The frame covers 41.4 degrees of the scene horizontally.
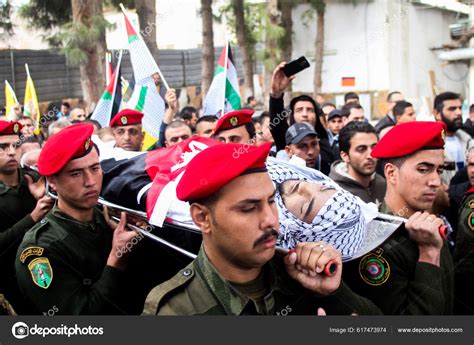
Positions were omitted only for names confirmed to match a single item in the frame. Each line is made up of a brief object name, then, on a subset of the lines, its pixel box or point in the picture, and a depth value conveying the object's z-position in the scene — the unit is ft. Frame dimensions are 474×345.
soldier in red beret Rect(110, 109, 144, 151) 17.66
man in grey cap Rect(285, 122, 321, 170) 15.06
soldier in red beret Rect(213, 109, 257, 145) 15.16
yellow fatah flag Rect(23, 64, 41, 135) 29.17
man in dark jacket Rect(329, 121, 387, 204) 13.60
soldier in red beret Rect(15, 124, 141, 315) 8.60
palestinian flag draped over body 8.61
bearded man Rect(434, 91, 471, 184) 18.38
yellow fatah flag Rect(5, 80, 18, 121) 29.02
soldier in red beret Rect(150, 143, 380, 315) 6.38
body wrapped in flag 7.23
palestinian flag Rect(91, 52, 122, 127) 23.54
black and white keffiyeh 7.17
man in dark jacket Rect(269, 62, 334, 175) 15.72
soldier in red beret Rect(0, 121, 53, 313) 11.25
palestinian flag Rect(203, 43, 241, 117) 22.03
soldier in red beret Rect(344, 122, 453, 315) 7.52
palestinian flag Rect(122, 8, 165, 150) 21.65
